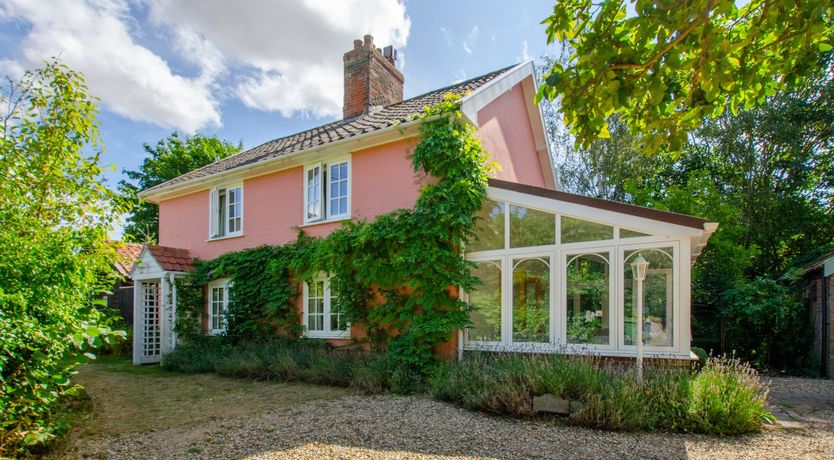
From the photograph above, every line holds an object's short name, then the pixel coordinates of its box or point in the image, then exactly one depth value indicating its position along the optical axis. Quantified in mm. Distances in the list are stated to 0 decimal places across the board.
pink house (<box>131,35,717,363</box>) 7238
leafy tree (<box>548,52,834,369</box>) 13008
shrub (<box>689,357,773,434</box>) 5453
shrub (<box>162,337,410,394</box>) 7844
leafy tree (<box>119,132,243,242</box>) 28641
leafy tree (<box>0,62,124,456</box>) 4410
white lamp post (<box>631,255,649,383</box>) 6324
